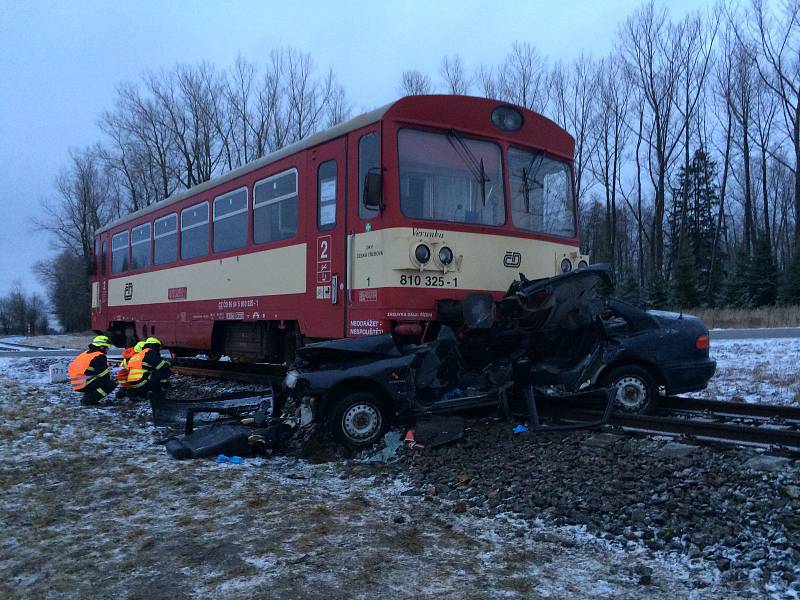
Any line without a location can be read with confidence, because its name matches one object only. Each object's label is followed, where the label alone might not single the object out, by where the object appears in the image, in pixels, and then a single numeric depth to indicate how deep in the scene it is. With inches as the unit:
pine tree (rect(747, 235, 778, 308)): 1262.3
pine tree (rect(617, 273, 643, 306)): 1396.4
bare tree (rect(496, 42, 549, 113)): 1475.1
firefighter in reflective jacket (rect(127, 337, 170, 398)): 387.0
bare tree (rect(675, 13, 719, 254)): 1483.8
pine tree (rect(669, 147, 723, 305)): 1688.0
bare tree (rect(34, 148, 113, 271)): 2170.3
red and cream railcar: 267.0
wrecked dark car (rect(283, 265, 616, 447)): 252.1
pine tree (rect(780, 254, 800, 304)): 1192.6
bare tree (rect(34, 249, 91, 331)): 2351.1
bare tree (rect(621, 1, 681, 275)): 1491.1
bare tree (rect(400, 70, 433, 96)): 1469.0
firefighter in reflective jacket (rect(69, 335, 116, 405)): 387.5
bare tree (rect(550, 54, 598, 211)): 1512.1
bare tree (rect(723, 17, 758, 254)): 1459.2
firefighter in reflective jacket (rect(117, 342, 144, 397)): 403.6
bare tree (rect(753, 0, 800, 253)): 1414.9
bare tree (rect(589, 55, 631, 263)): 1533.0
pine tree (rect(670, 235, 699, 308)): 1362.0
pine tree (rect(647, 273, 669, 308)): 1385.3
